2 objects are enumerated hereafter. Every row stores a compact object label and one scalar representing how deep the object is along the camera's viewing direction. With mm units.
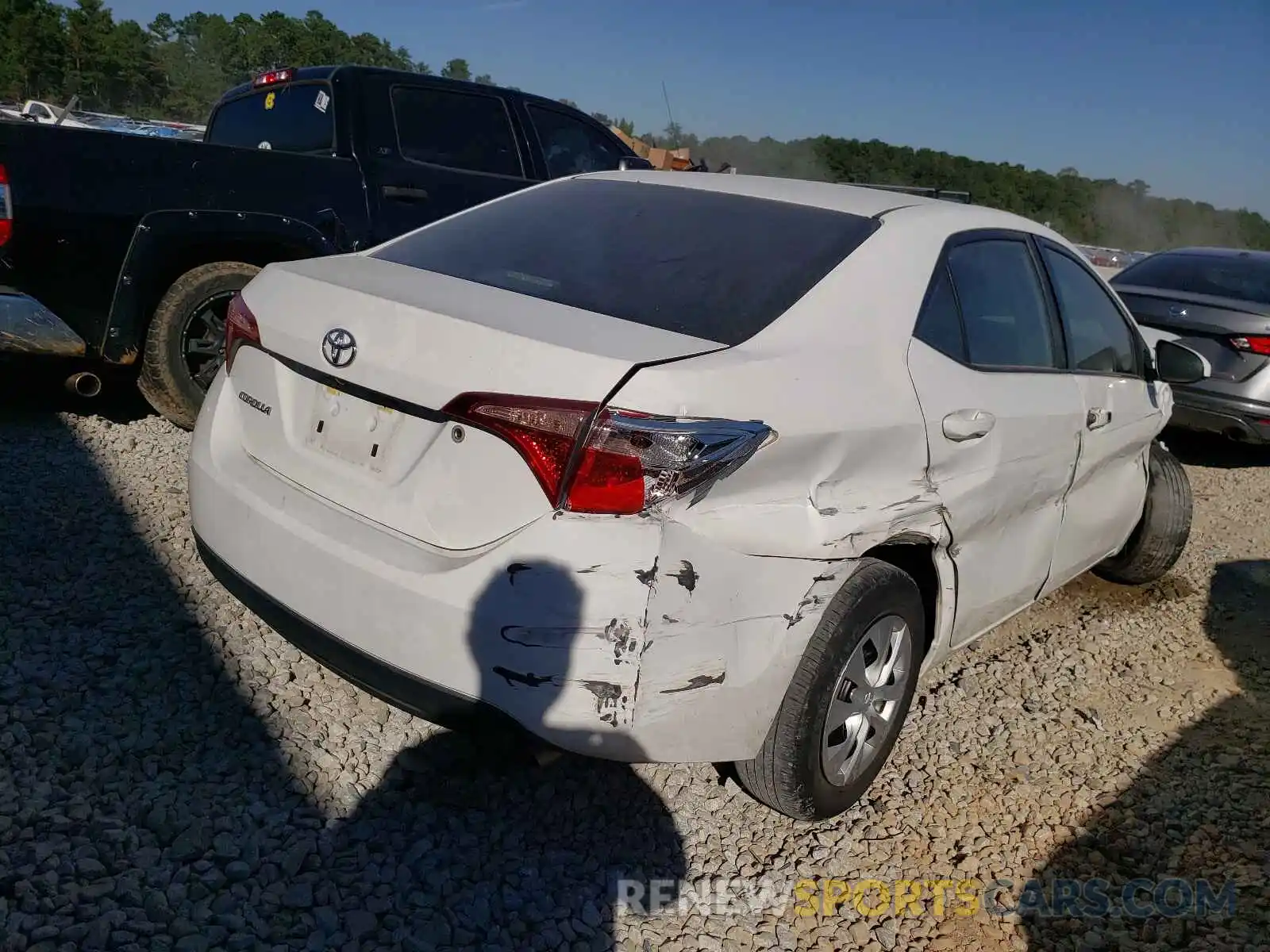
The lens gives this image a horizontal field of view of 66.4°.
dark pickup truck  3953
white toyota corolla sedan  1943
